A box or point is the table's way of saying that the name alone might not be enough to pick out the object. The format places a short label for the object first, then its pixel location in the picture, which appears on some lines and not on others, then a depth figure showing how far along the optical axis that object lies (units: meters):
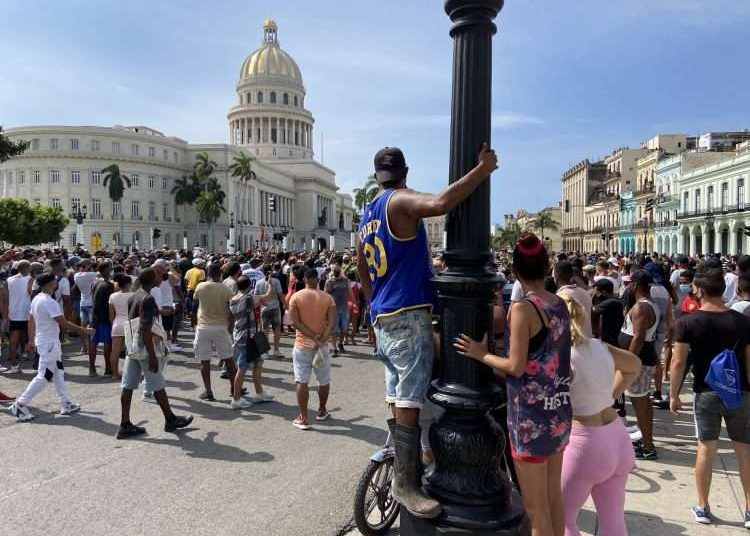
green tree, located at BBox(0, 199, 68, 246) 47.38
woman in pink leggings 3.00
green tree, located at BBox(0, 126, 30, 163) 25.67
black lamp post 2.89
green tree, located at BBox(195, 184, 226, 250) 73.75
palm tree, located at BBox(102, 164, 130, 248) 70.56
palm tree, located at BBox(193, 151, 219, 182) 79.12
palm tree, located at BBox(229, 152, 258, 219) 77.44
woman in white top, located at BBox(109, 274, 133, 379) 8.78
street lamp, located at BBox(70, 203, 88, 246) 73.76
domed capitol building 74.06
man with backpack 3.97
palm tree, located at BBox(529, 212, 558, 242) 89.18
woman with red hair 2.74
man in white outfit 6.90
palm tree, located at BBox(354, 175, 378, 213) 70.44
